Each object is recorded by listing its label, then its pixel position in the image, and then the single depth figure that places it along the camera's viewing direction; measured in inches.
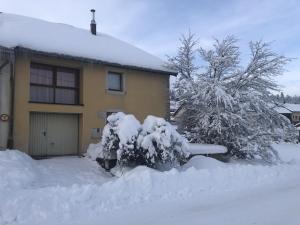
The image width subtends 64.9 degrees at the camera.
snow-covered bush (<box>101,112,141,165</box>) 320.4
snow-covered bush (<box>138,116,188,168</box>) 322.1
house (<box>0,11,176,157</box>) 371.6
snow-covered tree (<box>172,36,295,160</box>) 461.5
